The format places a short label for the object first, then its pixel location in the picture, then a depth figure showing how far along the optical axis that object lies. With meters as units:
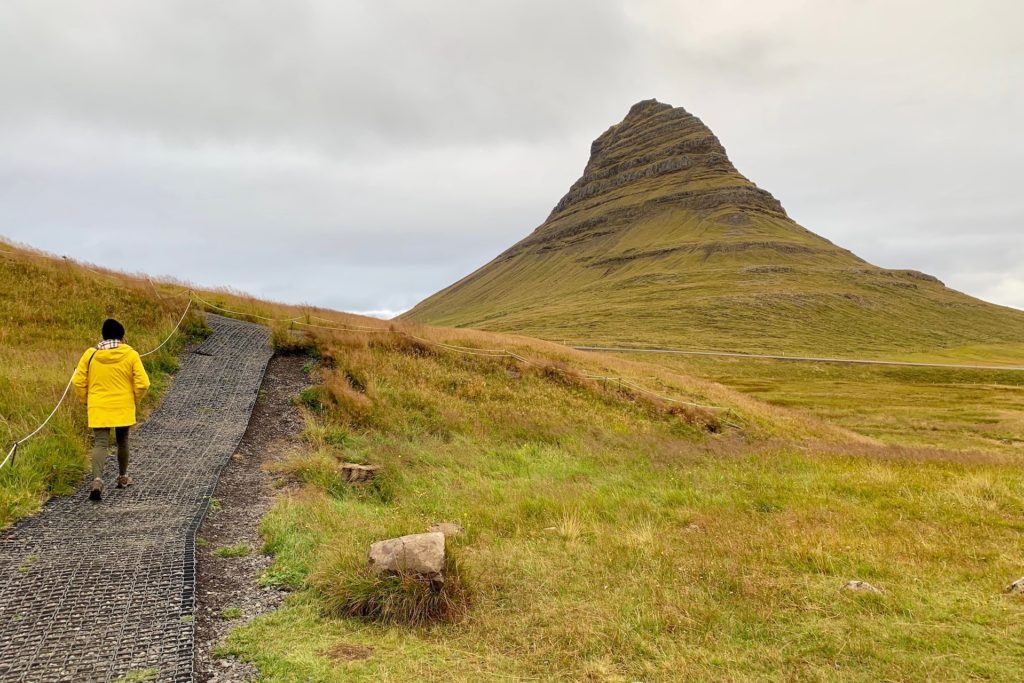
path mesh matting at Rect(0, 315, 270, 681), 4.70
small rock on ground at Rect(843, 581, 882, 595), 6.07
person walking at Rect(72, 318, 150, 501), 8.34
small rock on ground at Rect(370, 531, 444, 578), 5.86
